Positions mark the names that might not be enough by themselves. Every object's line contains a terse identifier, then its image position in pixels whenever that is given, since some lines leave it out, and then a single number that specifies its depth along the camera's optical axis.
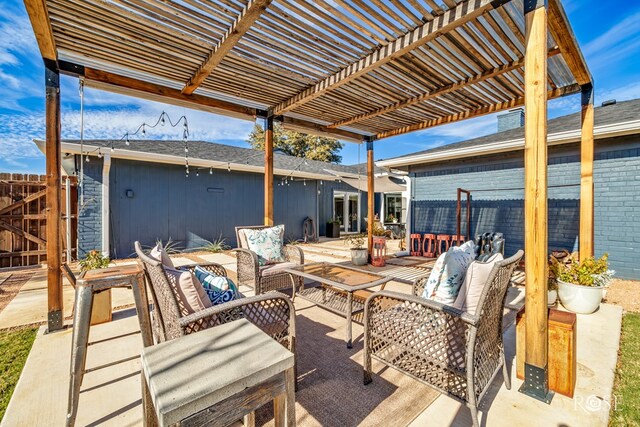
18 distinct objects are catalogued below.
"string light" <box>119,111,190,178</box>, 5.12
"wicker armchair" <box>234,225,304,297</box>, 4.04
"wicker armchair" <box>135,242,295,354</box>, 1.88
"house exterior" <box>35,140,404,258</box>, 7.77
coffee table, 3.16
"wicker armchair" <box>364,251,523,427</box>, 1.85
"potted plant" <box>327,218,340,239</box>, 14.17
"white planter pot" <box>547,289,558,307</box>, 4.27
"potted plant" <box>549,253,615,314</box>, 3.85
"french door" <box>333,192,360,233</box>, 15.80
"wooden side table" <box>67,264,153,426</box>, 1.93
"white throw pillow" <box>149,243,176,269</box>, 2.33
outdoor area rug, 2.00
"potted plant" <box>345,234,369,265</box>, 7.03
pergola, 2.30
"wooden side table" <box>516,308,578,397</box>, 2.27
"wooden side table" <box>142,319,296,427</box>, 1.01
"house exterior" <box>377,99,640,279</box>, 5.95
